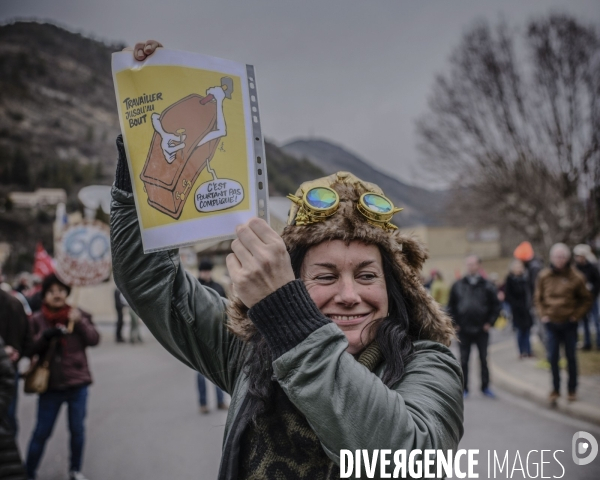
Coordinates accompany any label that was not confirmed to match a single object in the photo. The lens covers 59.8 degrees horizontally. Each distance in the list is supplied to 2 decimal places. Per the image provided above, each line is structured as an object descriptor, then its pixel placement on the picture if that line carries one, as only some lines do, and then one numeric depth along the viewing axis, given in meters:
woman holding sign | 1.18
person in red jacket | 4.88
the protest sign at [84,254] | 5.47
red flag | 10.30
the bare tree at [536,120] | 13.08
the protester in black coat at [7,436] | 3.15
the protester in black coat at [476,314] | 7.90
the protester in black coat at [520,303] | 10.35
